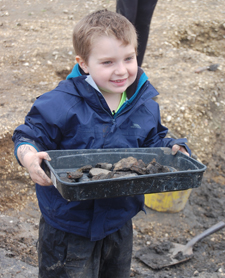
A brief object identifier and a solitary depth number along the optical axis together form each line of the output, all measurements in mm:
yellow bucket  3451
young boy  1602
